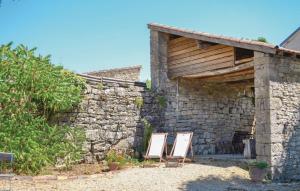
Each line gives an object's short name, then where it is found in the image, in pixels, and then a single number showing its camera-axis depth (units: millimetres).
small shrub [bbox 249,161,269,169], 6391
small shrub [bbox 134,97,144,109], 9145
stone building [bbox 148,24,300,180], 7093
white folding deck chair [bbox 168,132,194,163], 8049
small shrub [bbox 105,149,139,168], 7896
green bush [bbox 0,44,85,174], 6520
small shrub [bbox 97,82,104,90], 8418
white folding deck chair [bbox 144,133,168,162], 8258
